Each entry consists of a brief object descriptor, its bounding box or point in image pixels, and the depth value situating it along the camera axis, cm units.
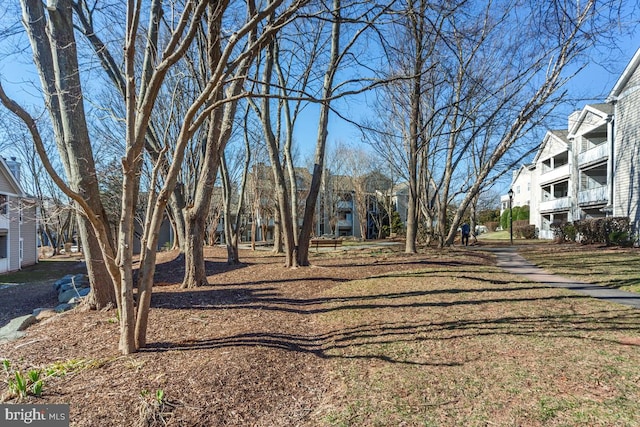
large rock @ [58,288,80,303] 681
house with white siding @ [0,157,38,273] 1644
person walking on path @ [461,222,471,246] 2098
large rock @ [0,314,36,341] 468
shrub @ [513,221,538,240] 3134
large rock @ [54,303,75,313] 587
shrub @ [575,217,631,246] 1655
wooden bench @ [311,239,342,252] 1721
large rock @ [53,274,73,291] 856
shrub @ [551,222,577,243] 2173
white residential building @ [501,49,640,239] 1775
